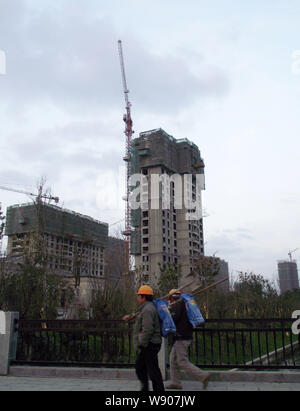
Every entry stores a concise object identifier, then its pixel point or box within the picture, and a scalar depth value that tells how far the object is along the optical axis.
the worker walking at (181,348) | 6.62
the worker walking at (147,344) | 5.72
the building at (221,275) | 33.32
